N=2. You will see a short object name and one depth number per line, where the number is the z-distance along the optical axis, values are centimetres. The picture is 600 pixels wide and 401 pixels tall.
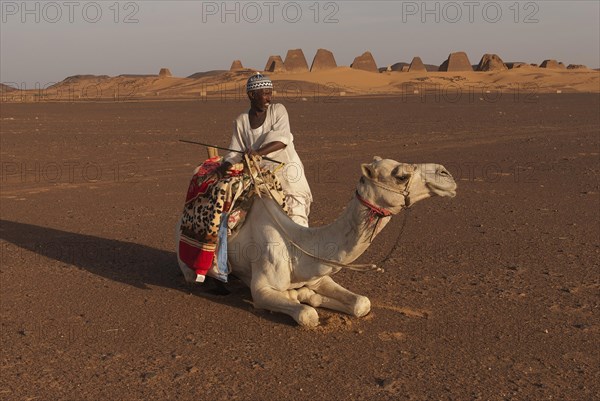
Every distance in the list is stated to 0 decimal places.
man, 664
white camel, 507
